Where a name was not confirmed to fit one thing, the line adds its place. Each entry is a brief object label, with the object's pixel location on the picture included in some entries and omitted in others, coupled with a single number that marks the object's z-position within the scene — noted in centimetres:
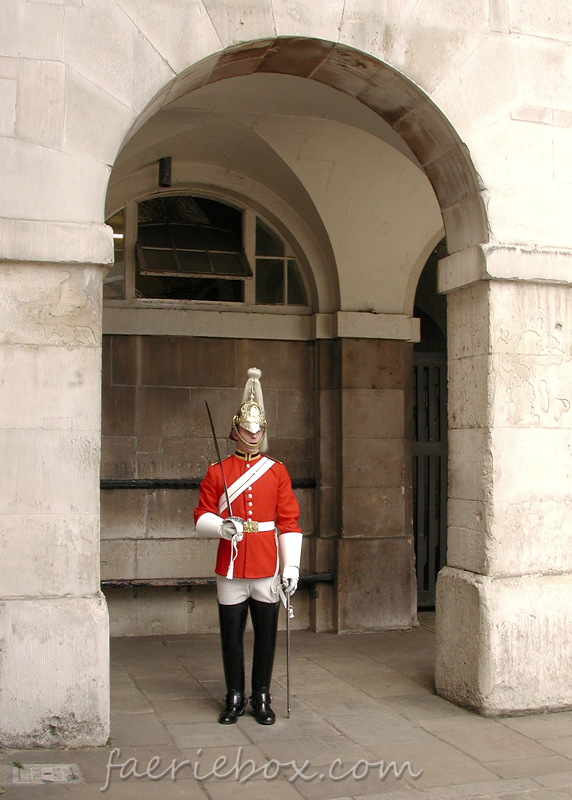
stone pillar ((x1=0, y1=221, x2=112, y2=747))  439
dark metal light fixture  754
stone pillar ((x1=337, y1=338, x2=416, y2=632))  775
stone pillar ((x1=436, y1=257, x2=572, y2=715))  513
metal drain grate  395
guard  495
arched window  775
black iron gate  859
